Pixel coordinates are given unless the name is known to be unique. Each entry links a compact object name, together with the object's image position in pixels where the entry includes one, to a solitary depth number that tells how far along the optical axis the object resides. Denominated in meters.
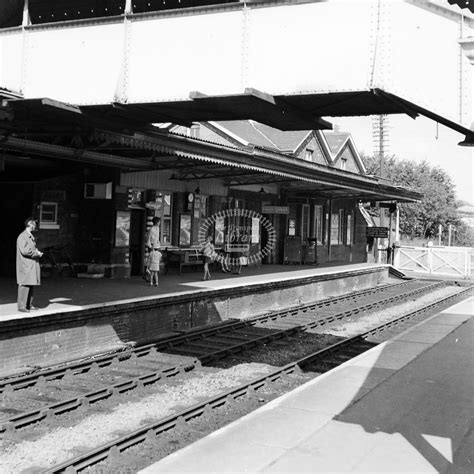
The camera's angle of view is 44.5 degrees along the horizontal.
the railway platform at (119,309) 8.91
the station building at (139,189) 10.16
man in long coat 9.35
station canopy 8.02
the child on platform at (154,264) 13.59
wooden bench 17.05
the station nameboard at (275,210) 22.11
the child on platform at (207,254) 15.70
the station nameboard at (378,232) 28.86
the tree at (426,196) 57.41
